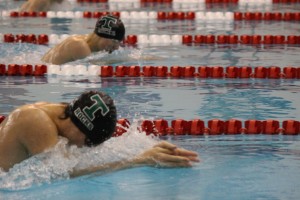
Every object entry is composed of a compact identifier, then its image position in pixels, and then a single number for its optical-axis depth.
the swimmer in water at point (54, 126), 8.27
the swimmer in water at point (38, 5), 26.16
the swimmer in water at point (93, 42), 15.25
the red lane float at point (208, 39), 20.14
